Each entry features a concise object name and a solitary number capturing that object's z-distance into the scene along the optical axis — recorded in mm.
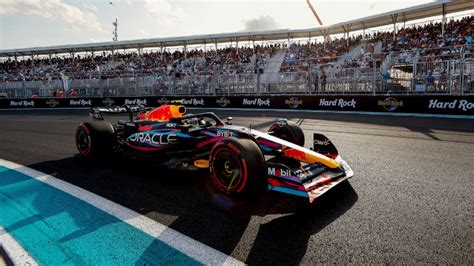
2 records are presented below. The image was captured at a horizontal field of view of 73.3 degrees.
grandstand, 12258
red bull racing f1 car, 3254
